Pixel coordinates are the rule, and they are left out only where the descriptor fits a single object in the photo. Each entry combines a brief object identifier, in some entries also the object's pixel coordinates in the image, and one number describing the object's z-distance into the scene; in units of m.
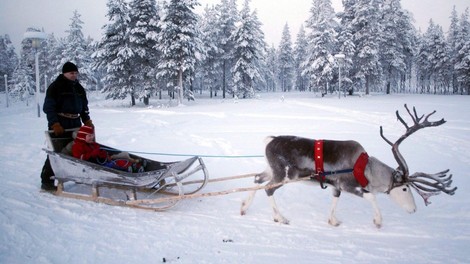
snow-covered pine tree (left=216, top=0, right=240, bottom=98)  43.93
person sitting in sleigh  5.84
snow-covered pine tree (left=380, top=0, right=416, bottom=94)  41.34
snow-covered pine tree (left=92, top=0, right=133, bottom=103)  28.16
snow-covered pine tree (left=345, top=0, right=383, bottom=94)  37.62
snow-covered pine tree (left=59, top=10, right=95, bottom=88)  42.75
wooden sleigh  5.27
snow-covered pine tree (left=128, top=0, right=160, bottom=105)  29.03
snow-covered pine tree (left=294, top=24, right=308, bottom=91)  66.49
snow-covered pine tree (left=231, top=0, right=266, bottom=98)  39.56
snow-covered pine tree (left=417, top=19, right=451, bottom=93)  51.75
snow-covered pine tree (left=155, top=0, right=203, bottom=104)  28.48
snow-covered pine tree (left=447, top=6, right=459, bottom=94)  52.59
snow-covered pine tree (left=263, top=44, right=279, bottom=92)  81.07
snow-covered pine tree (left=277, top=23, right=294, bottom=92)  67.75
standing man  5.93
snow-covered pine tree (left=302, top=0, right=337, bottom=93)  38.78
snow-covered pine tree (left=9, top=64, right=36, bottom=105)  50.48
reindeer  4.73
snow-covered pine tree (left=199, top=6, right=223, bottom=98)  43.78
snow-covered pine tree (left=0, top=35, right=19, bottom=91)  70.88
